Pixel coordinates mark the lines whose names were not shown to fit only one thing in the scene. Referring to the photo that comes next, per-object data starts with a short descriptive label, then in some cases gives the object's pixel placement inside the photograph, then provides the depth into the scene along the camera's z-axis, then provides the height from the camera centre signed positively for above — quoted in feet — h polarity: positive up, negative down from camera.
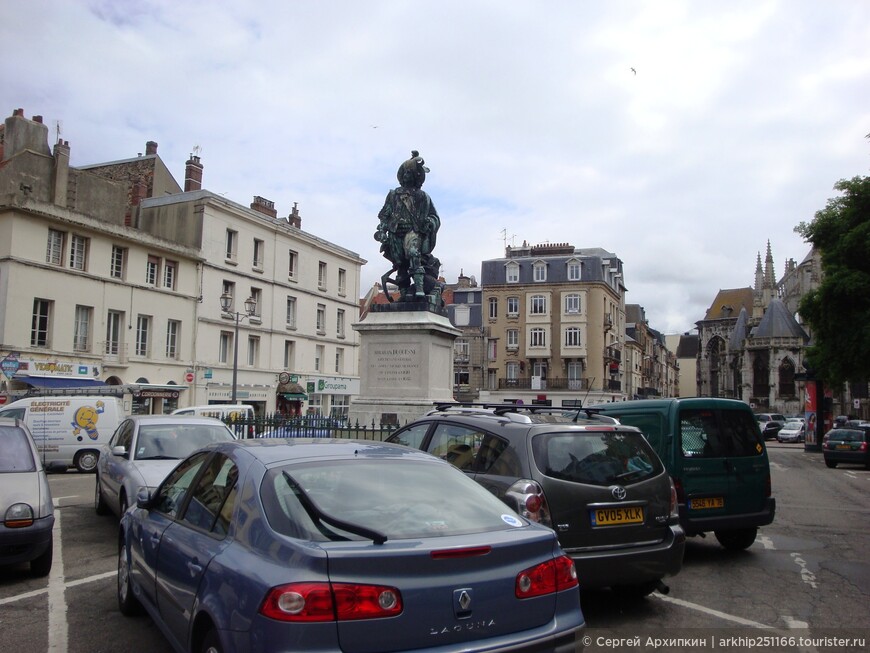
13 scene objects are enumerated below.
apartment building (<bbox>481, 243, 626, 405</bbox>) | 185.57 +17.00
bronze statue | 55.77 +12.53
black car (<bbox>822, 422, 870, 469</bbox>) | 77.00 -5.58
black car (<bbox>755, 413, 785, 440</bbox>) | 163.22 -7.37
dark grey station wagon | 18.22 -2.59
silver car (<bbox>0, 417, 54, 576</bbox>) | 21.18 -3.97
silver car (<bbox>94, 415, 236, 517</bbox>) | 28.35 -2.98
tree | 89.92 +13.39
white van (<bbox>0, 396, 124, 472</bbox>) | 59.47 -3.76
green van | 25.63 -2.55
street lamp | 121.05 +13.20
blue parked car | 10.03 -2.74
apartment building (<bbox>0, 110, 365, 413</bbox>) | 92.27 +15.06
